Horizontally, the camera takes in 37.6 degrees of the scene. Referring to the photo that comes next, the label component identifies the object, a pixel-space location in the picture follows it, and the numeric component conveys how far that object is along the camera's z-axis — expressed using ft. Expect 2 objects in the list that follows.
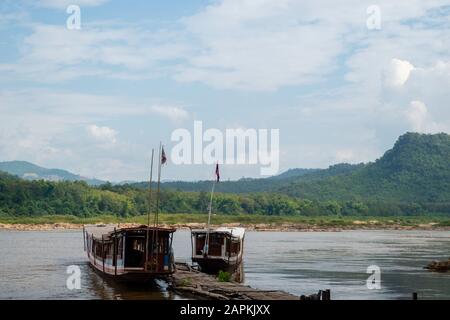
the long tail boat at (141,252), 108.37
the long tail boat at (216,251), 138.00
